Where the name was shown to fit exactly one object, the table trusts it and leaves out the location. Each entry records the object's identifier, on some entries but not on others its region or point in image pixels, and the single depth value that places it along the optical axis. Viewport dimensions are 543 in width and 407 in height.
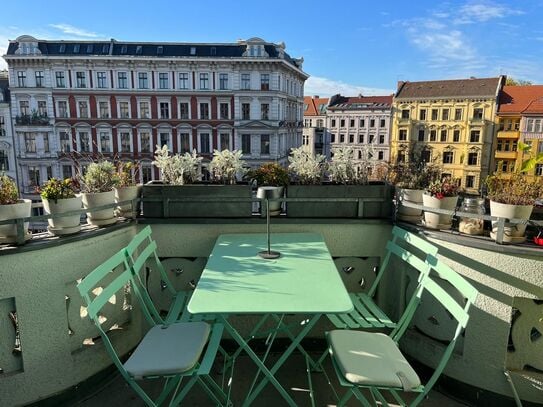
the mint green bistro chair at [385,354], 2.03
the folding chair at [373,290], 2.66
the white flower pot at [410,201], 3.31
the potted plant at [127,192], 3.37
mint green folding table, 1.99
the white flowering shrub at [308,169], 3.60
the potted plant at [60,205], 2.80
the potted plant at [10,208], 2.58
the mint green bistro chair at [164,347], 2.07
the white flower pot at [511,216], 2.66
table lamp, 2.79
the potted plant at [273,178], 3.52
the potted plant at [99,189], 3.15
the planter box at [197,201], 3.47
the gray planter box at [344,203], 3.48
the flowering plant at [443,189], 3.07
